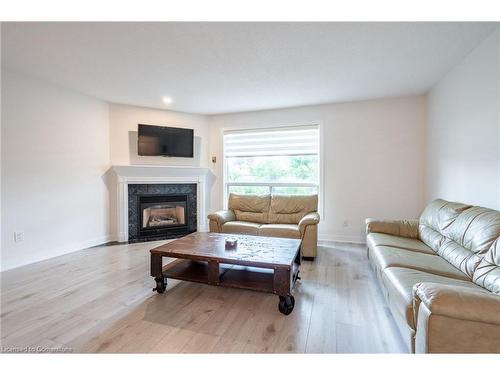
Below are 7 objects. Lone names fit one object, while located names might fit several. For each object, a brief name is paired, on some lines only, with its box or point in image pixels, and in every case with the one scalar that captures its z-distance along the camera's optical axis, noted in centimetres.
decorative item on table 231
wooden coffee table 188
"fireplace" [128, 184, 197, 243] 405
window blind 420
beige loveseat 314
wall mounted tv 409
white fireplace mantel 395
